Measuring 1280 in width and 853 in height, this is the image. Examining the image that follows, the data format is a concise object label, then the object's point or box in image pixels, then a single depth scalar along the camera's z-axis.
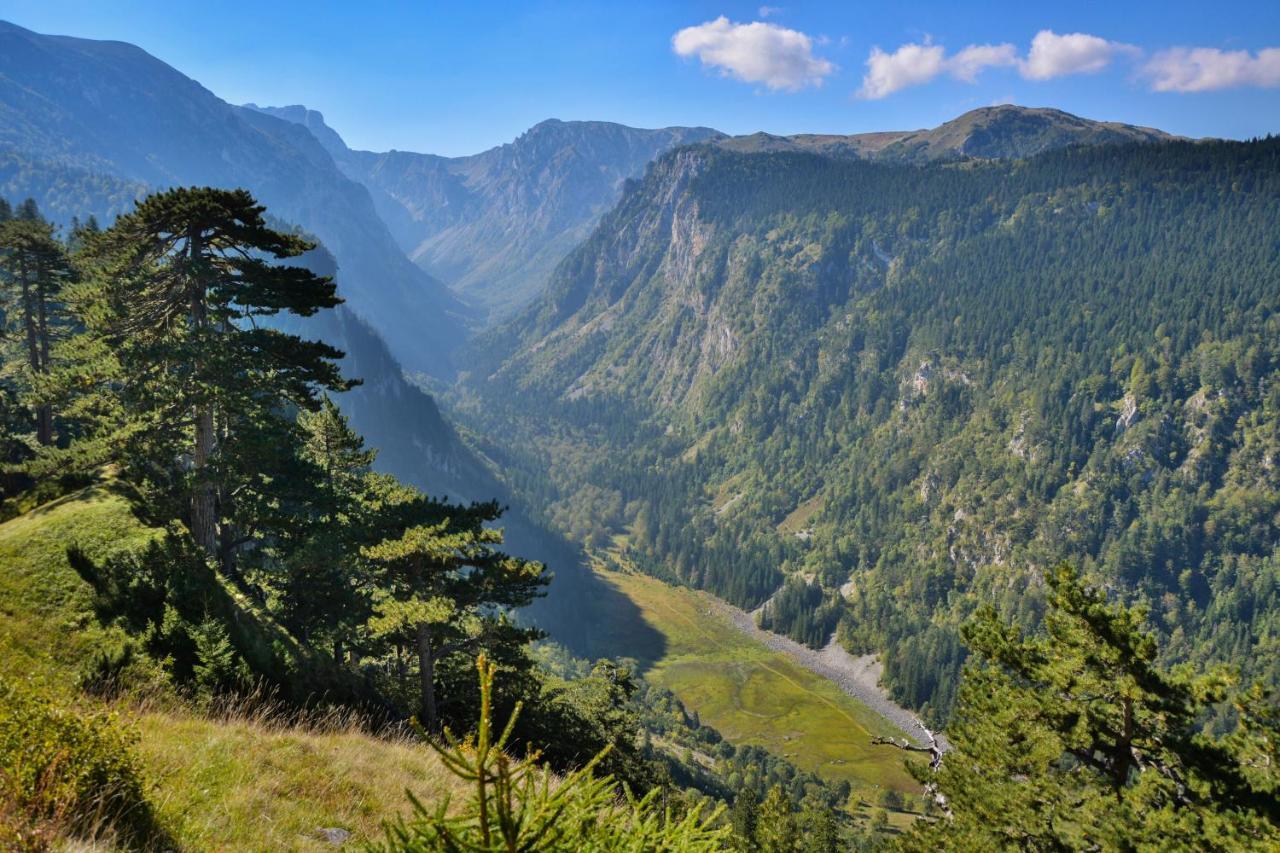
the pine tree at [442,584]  25.45
